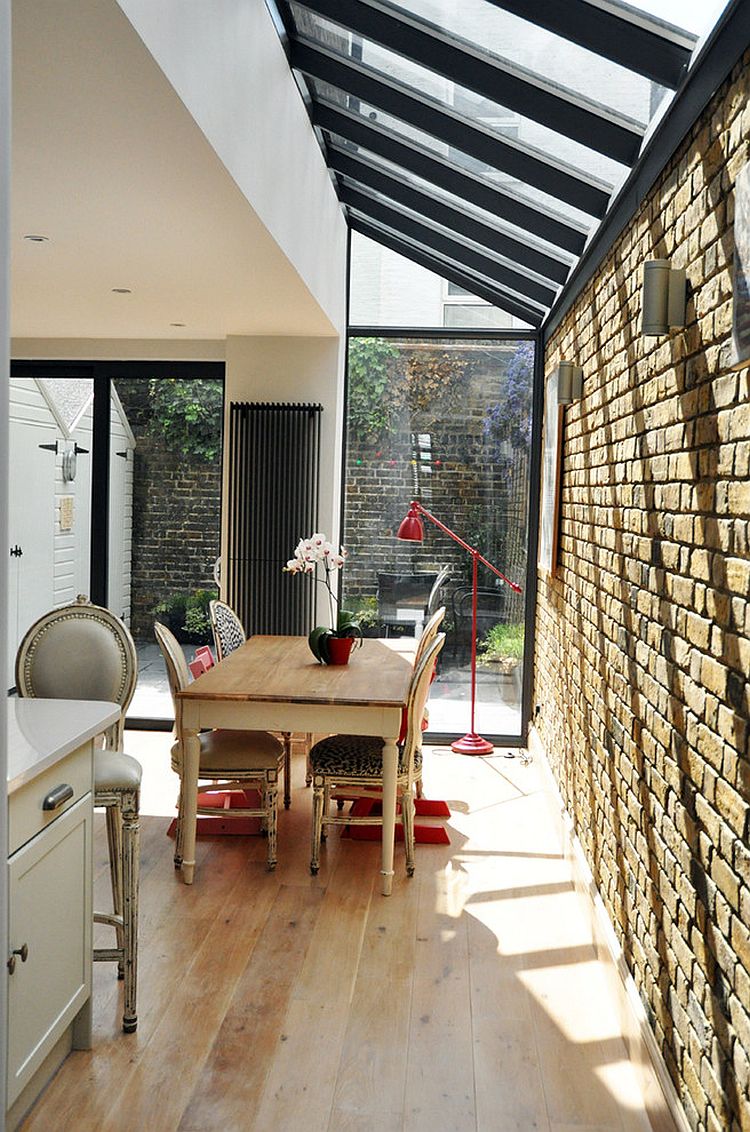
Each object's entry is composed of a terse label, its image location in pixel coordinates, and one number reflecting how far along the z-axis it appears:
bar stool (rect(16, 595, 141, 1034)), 3.47
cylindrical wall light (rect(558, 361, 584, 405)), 4.56
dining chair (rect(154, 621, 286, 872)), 4.36
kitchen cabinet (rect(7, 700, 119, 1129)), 2.32
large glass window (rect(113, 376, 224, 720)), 6.68
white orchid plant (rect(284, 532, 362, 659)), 5.07
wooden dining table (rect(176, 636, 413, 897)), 4.19
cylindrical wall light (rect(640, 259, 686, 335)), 2.52
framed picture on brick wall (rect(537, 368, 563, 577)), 4.99
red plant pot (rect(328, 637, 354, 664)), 5.03
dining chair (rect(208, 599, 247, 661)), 5.55
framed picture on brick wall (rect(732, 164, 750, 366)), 1.90
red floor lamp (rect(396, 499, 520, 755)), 6.23
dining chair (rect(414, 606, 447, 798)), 4.64
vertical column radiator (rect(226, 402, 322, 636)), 6.25
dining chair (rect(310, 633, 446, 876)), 4.38
